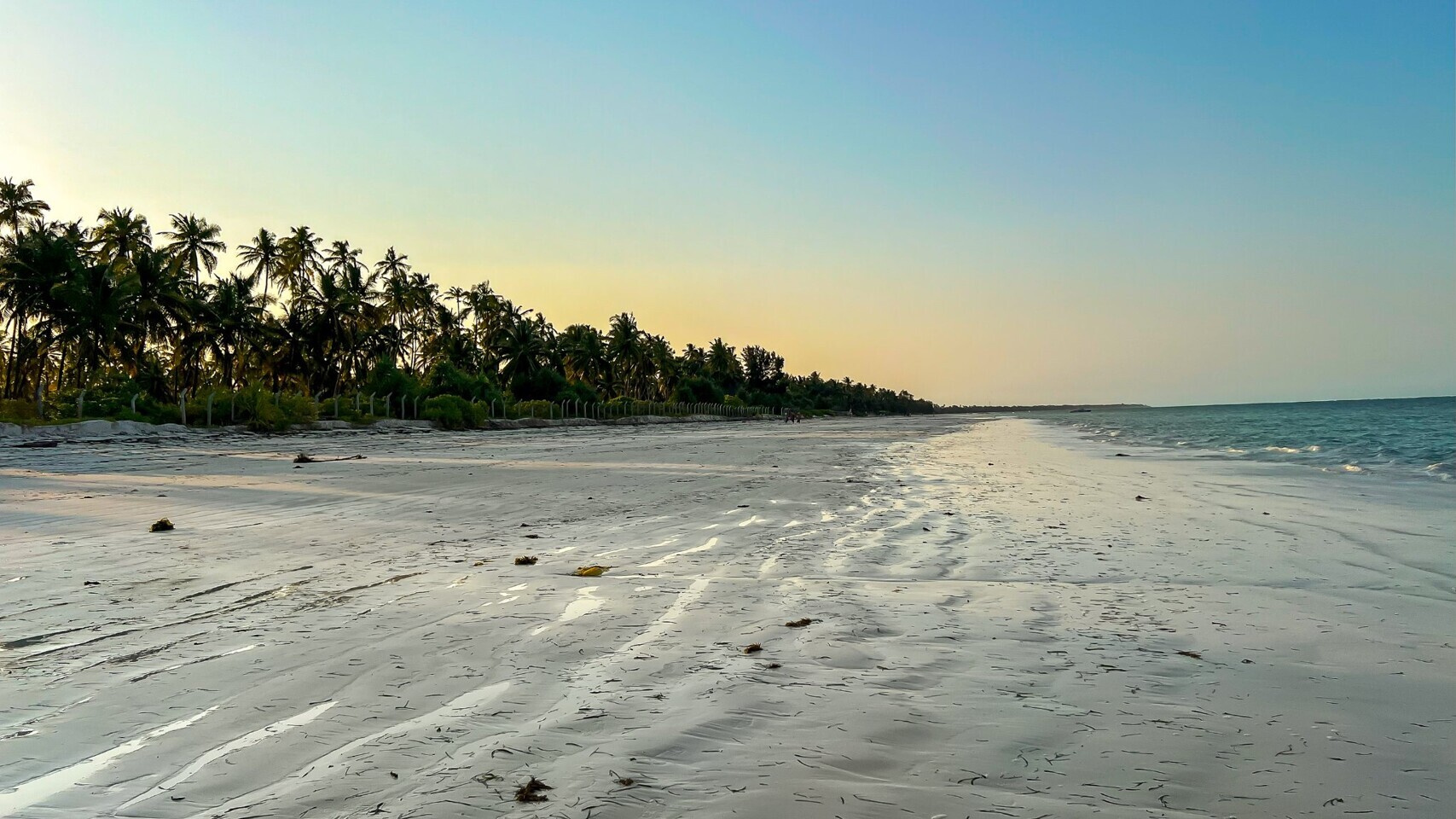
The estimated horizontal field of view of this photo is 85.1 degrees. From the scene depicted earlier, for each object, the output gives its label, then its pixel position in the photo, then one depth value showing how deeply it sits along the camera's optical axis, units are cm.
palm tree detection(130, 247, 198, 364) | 4003
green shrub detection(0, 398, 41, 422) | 2170
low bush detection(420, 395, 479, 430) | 3862
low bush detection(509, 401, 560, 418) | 5569
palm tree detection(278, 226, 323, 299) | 5281
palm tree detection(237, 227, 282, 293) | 5338
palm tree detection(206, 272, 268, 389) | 4703
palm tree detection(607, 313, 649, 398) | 9394
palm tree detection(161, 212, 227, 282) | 4834
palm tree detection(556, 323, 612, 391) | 8569
